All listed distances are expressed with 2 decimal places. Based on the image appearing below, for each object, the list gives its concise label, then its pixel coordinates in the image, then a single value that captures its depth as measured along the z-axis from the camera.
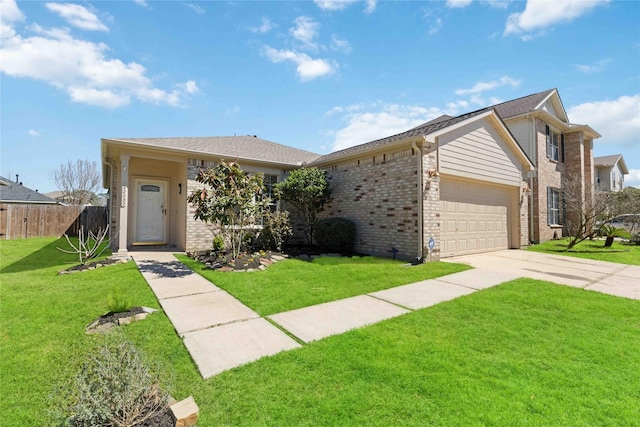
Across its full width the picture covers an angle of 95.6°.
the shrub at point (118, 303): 3.63
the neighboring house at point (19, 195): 21.17
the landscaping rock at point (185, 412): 1.88
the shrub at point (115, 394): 1.76
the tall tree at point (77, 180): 27.66
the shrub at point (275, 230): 9.04
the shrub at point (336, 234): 9.22
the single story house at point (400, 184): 8.20
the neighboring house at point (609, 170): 26.52
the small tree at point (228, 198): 7.17
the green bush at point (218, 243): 9.19
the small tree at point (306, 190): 9.41
